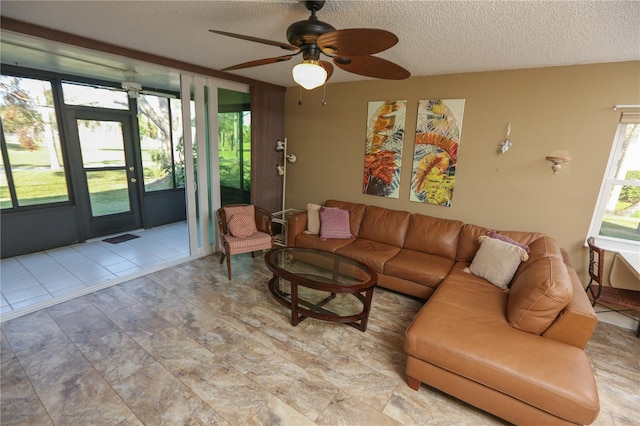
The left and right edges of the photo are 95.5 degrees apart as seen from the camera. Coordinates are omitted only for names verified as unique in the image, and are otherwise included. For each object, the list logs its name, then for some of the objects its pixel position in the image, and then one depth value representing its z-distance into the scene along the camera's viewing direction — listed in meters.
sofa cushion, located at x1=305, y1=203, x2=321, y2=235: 3.90
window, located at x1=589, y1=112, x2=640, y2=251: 2.75
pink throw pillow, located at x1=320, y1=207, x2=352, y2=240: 3.78
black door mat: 4.55
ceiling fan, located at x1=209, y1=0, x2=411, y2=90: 1.46
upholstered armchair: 3.54
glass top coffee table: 2.51
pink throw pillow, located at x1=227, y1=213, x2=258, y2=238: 3.70
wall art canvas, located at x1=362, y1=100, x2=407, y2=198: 3.72
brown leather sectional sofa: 1.59
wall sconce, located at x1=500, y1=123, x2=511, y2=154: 3.12
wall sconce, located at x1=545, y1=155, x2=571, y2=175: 2.85
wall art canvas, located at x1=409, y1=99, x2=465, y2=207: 3.38
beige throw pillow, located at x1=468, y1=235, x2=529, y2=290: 2.58
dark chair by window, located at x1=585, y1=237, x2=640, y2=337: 2.51
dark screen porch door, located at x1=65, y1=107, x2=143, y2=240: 4.22
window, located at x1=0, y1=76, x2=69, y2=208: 3.66
